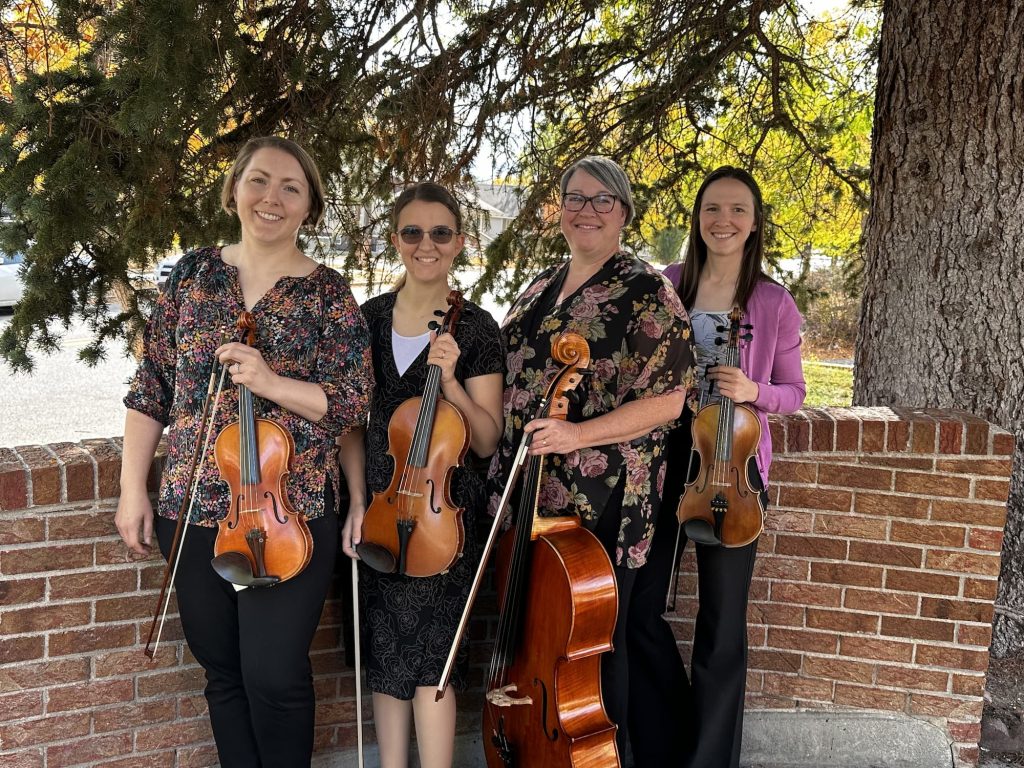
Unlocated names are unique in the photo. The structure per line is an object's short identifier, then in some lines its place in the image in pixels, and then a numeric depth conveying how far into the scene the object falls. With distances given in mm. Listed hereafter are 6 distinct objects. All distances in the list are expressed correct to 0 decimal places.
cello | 2221
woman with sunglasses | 2344
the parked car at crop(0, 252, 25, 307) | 13406
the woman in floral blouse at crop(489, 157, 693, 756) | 2336
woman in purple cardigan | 2561
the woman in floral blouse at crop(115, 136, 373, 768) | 2158
